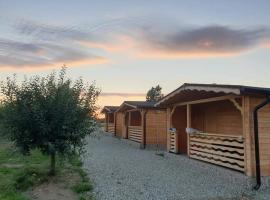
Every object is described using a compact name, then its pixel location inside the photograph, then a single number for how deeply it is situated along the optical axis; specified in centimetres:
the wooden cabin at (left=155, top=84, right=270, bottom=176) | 563
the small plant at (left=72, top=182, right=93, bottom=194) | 472
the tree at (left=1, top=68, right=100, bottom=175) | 522
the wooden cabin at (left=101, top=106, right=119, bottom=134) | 1994
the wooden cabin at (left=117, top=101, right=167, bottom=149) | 1203
